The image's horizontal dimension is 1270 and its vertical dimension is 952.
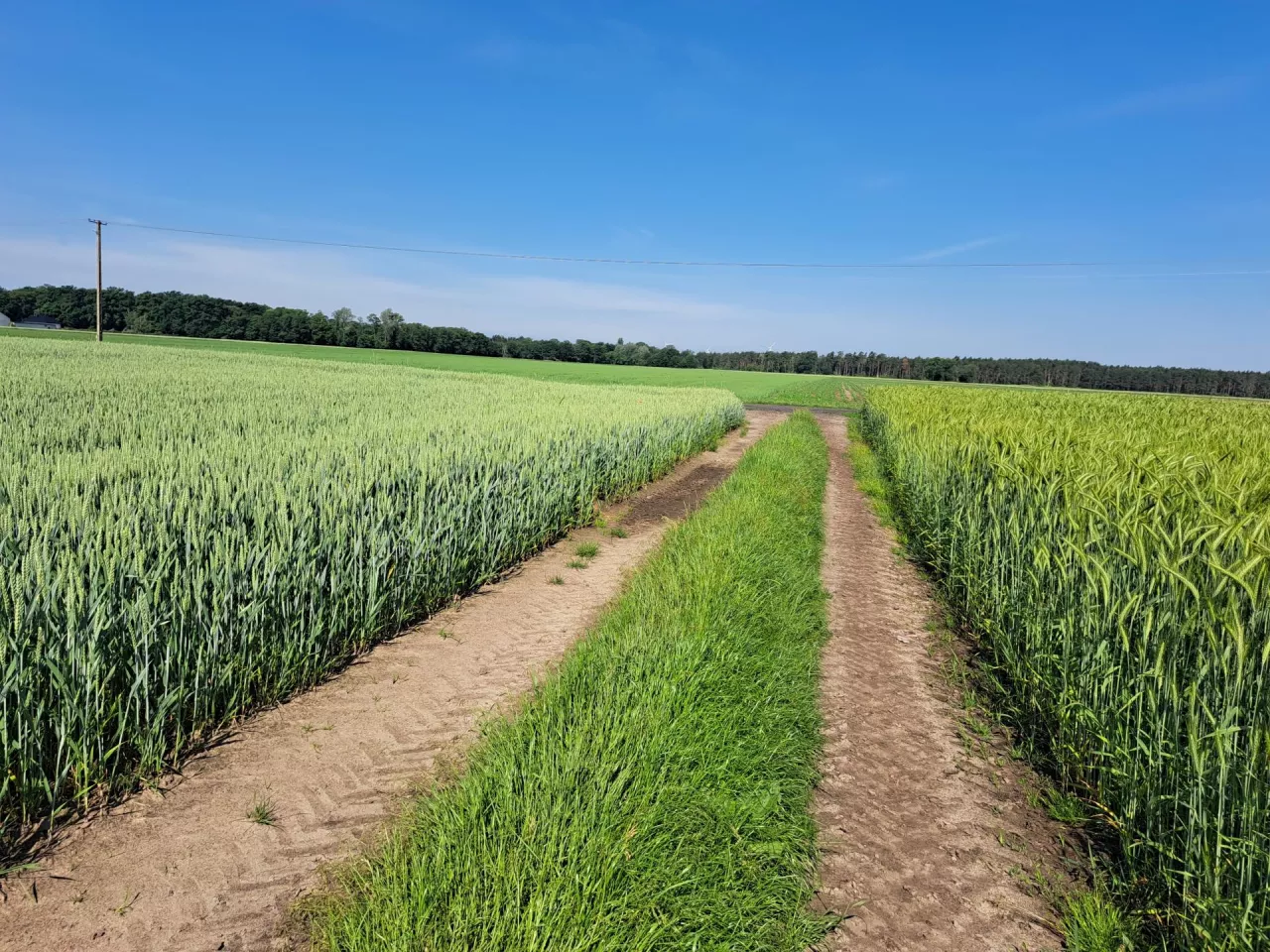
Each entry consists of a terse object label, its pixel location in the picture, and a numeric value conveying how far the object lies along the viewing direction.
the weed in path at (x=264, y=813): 3.02
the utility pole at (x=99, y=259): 44.89
